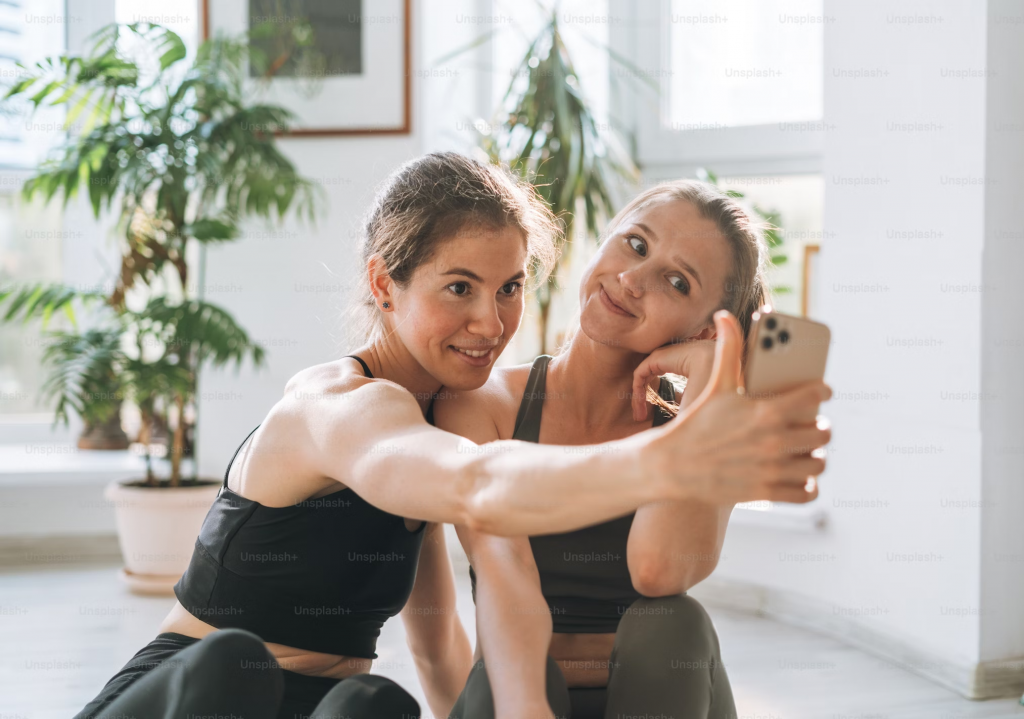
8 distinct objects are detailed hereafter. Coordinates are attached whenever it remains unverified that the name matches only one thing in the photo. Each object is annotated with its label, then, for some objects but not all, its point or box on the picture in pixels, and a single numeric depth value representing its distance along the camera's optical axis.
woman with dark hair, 0.97
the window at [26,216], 3.80
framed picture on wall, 3.64
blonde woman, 1.15
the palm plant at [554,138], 3.20
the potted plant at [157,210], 2.99
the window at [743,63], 3.39
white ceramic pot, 3.12
